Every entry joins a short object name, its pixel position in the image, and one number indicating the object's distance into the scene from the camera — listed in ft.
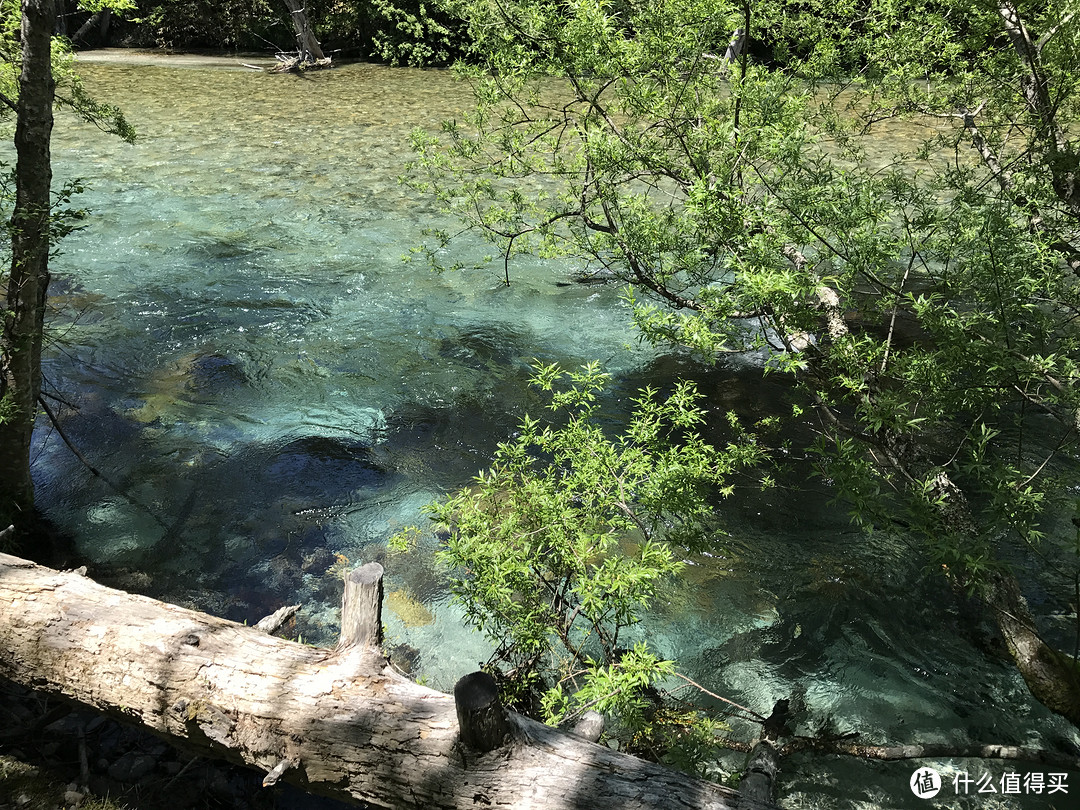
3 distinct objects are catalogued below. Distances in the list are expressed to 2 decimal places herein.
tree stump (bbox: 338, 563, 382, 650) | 10.80
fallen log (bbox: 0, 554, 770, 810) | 9.23
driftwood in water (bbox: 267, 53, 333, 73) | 73.29
